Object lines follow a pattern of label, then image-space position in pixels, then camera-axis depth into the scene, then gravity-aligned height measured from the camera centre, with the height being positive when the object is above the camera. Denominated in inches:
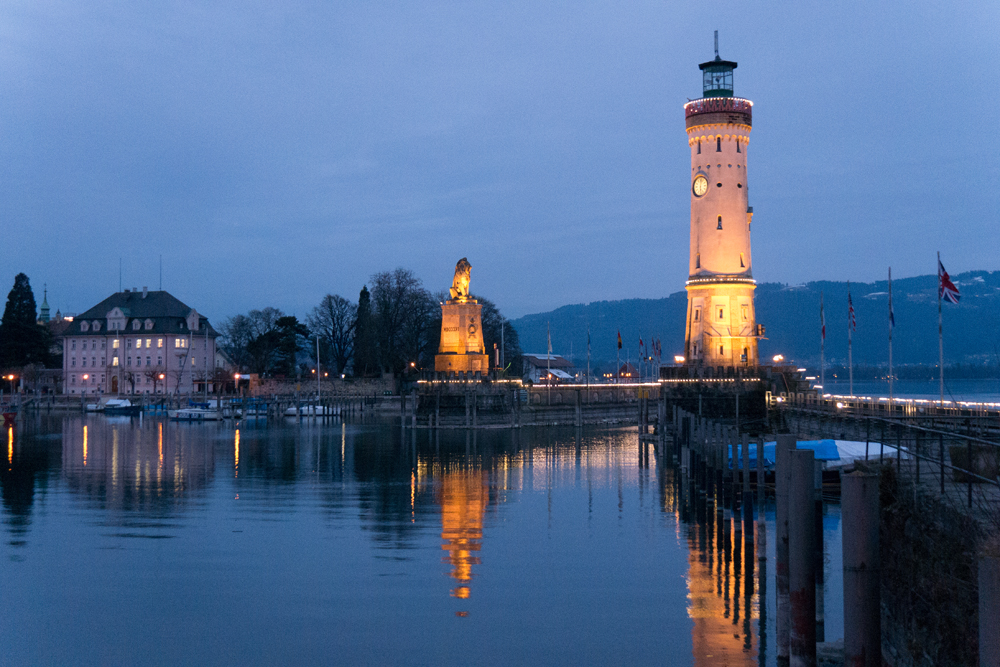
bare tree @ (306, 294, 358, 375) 4495.6 +202.9
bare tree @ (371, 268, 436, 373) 4045.3 +225.4
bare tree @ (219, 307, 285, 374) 4561.5 +161.7
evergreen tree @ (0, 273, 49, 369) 4451.3 +199.0
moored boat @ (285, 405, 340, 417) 3878.0 -171.8
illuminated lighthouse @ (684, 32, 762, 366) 2608.3 +358.1
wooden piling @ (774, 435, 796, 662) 601.6 -130.3
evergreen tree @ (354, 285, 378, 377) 4018.2 +127.7
